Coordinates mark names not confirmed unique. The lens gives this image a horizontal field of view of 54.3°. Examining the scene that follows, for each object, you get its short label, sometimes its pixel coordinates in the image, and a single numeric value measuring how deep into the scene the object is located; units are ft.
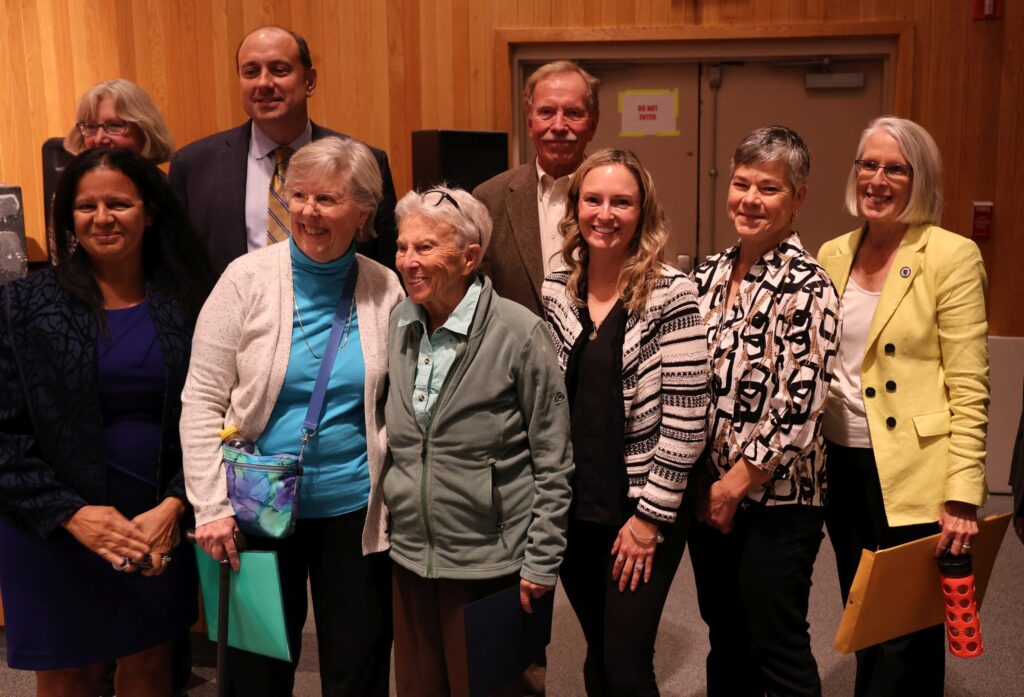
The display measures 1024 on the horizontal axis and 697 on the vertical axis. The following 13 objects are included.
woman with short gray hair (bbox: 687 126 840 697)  7.38
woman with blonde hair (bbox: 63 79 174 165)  10.39
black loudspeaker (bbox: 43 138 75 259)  13.94
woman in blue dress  7.48
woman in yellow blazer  7.95
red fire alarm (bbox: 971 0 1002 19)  16.30
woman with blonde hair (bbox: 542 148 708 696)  7.29
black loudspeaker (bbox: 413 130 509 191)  14.19
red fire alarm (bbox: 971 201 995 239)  16.84
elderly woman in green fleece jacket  7.23
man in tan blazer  9.27
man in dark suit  9.64
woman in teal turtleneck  7.42
